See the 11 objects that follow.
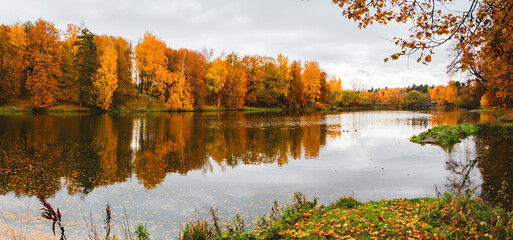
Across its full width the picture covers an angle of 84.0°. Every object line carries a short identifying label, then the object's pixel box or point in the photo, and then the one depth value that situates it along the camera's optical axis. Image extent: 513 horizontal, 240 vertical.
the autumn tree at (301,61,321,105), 73.38
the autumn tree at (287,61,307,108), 72.38
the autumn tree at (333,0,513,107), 4.62
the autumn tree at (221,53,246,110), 59.22
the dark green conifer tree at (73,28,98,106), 43.28
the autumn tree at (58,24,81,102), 43.91
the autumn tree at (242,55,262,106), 65.81
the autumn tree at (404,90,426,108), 117.69
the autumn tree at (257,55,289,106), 65.44
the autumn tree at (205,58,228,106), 56.50
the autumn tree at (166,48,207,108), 52.84
